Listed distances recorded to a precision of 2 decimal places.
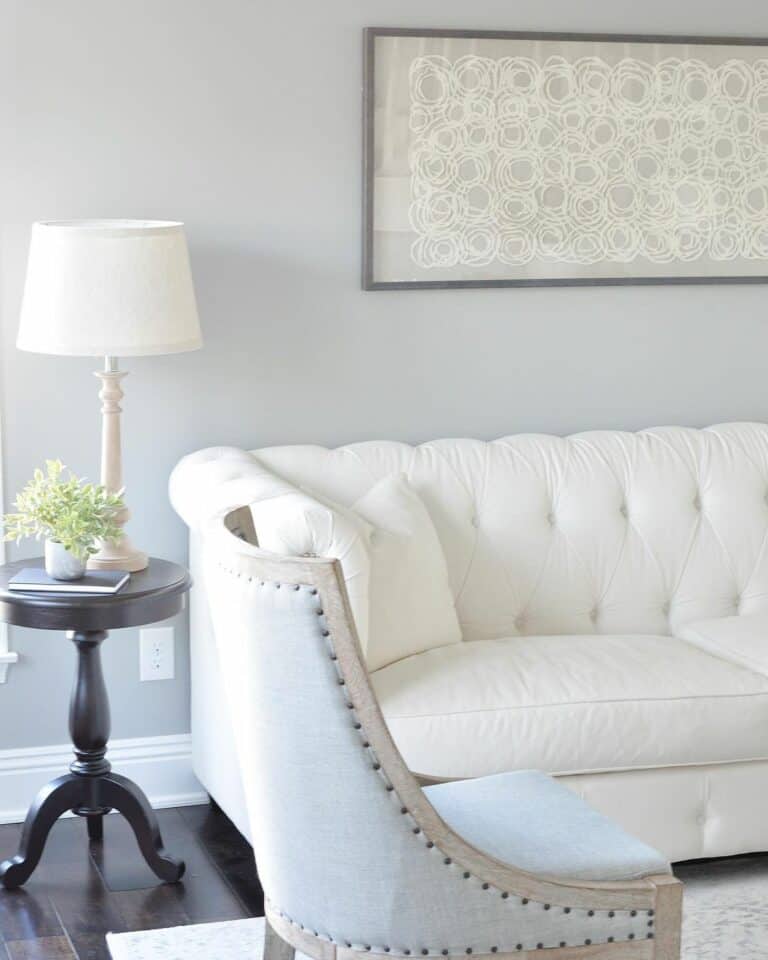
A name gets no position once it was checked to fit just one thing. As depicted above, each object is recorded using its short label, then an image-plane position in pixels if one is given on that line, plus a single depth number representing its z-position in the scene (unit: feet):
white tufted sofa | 9.33
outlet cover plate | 11.30
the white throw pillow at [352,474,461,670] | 9.89
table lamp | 9.34
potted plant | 9.29
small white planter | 9.43
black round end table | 9.55
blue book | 9.33
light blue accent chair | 5.83
